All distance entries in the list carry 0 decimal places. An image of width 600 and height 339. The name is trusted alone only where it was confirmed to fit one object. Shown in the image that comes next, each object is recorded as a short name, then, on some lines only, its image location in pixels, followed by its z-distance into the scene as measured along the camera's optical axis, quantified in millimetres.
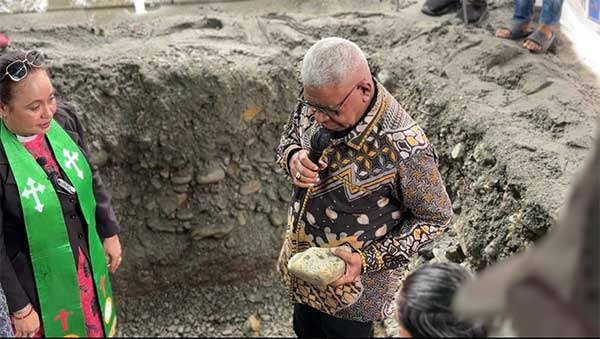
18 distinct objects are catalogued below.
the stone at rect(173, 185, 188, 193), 3576
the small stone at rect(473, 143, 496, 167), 2559
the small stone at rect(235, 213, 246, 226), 3741
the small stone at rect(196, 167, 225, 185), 3566
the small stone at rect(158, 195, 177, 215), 3604
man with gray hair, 1671
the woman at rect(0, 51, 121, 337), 1968
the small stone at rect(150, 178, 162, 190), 3553
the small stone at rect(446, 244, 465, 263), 2676
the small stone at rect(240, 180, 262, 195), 3688
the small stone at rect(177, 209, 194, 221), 3648
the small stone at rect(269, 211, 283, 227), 3795
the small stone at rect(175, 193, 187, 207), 3615
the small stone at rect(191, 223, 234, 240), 3680
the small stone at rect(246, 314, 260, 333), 3646
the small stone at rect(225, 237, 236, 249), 3762
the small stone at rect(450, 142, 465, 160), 2770
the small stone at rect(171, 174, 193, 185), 3545
